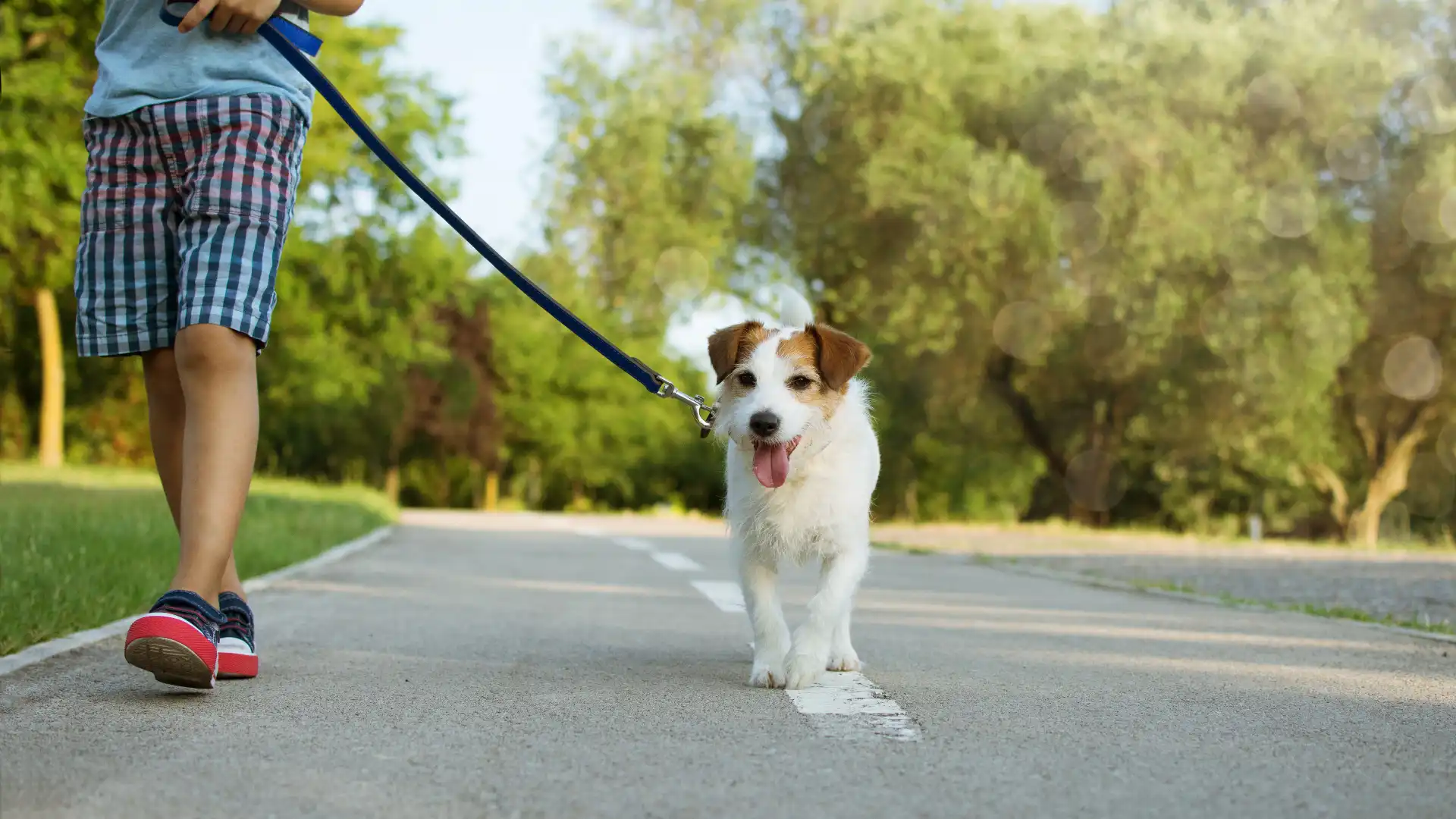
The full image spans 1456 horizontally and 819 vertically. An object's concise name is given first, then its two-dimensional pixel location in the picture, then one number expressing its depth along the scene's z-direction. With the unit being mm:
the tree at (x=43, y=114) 13859
